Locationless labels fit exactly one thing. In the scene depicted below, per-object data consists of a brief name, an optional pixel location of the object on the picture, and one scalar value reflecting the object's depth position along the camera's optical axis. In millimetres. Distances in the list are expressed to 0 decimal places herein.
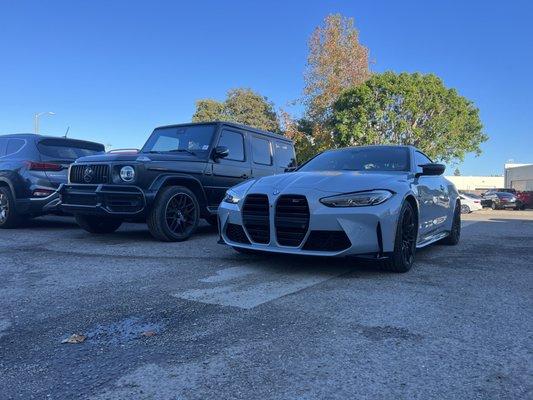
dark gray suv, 8305
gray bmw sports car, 4539
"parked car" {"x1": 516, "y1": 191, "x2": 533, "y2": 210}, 34669
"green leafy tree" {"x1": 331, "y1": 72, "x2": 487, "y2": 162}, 28641
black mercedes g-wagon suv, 6652
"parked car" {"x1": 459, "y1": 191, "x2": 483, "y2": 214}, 26809
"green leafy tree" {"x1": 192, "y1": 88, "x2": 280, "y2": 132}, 42844
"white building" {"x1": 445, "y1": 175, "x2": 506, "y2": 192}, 92750
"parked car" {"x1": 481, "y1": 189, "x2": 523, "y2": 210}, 33906
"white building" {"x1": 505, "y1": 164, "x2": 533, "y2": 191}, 48803
